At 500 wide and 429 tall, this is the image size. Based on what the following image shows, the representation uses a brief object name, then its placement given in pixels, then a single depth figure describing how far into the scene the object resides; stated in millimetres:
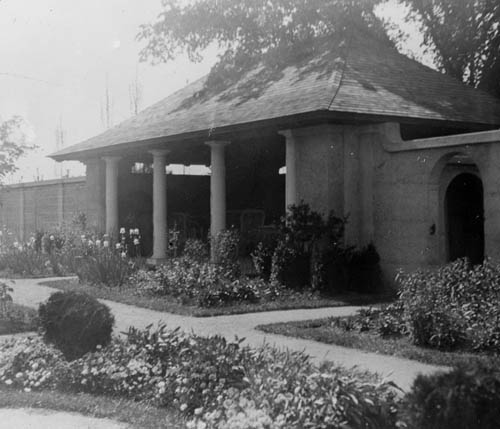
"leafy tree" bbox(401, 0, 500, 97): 23906
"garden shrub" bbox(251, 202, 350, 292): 14250
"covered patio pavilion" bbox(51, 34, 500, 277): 13820
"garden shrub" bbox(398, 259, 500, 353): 8586
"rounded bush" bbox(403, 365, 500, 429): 4102
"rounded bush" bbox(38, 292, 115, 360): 7516
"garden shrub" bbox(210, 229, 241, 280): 14453
